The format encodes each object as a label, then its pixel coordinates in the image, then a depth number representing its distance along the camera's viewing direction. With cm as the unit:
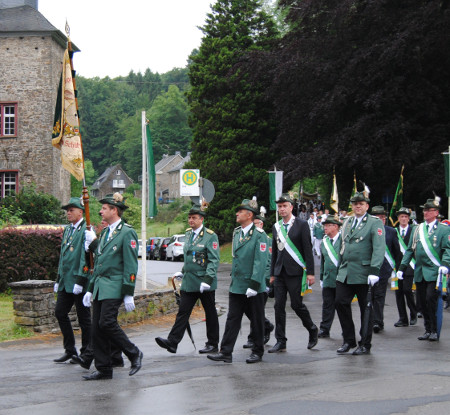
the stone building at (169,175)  12028
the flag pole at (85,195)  928
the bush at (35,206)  3575
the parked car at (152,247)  4656
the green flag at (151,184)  1634
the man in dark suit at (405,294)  1319
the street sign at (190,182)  1823
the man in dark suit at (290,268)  1024
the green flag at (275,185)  2861
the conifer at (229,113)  4162
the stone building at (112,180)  12775
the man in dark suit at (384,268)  1232
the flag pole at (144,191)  1677
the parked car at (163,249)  4322
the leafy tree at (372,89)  2909
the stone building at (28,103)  4041
